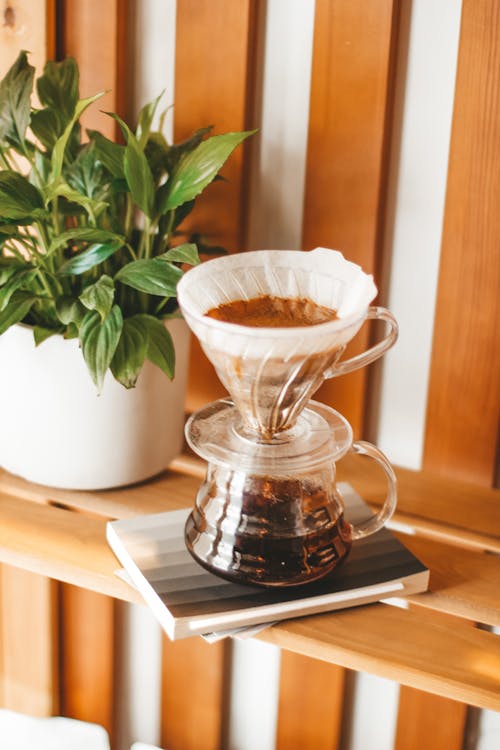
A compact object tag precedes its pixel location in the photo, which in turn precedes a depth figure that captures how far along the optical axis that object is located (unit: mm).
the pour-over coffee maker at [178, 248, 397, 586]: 794
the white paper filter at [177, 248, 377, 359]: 737
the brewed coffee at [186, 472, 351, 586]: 832
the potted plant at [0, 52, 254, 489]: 886
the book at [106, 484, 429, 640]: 807
